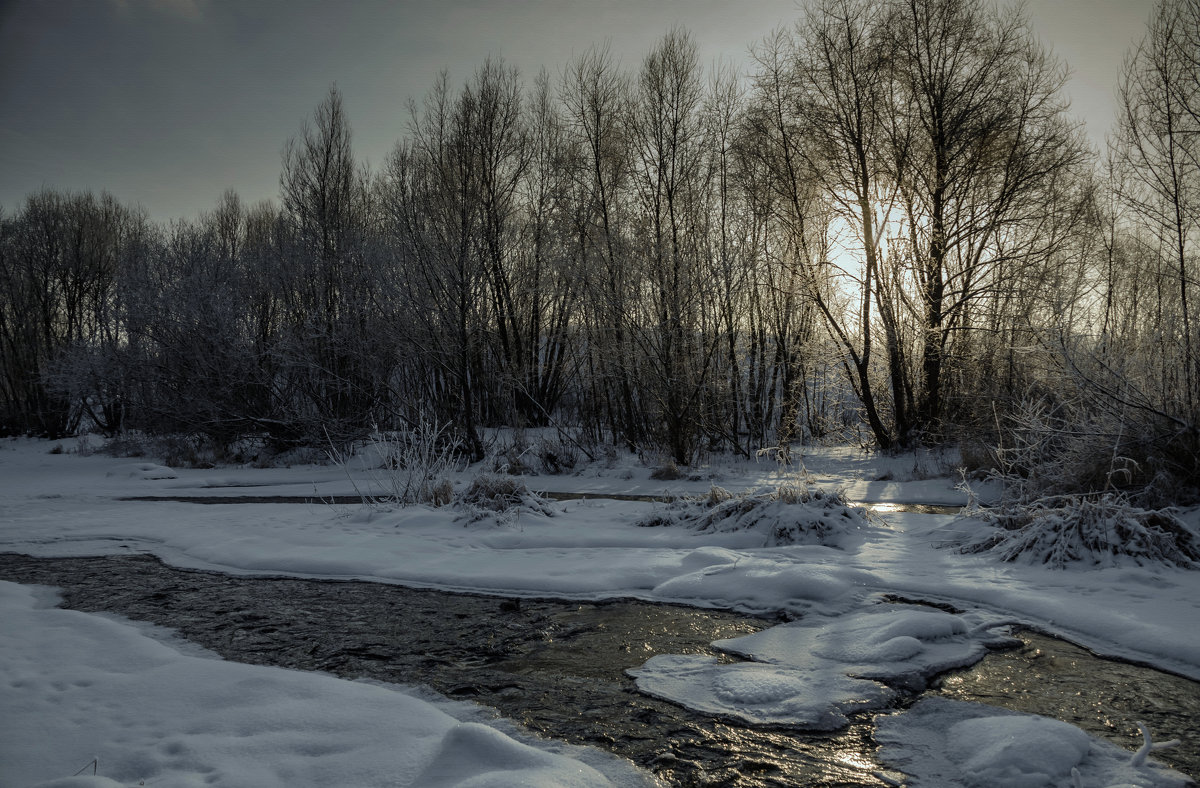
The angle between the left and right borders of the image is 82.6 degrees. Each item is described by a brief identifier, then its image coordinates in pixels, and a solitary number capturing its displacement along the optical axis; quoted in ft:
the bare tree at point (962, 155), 40.50
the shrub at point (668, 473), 37.47
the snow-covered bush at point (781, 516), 20.31
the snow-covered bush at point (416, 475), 27.48
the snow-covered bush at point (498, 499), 24.73
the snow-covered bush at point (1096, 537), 15.88
